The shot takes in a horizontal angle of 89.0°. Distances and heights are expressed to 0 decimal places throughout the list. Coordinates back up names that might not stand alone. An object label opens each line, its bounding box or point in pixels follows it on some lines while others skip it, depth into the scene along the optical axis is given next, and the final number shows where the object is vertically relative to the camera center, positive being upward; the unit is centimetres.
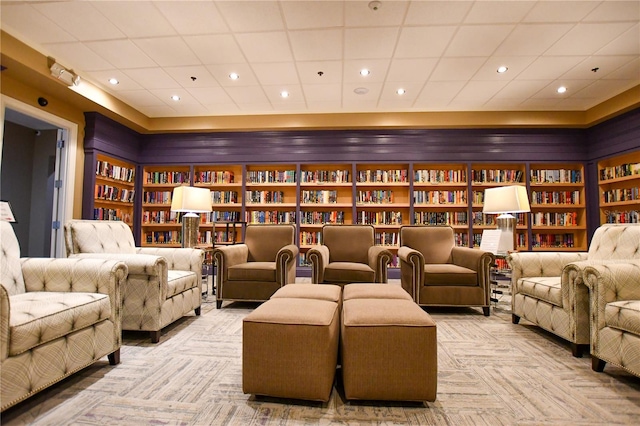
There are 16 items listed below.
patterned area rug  148 -86
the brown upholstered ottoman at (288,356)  155 -61
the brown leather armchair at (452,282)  325 -51
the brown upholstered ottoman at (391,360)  155 -62
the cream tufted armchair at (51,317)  142 -46
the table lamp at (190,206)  388 +28
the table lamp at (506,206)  365 +29
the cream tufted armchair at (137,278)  246 -40
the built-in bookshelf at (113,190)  517 +65
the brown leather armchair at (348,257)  348 -31
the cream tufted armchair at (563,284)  220 -40
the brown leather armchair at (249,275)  345 -49
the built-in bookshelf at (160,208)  605 +38
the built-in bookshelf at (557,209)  564 +42
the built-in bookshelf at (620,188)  494 +73
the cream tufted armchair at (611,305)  184 -42
